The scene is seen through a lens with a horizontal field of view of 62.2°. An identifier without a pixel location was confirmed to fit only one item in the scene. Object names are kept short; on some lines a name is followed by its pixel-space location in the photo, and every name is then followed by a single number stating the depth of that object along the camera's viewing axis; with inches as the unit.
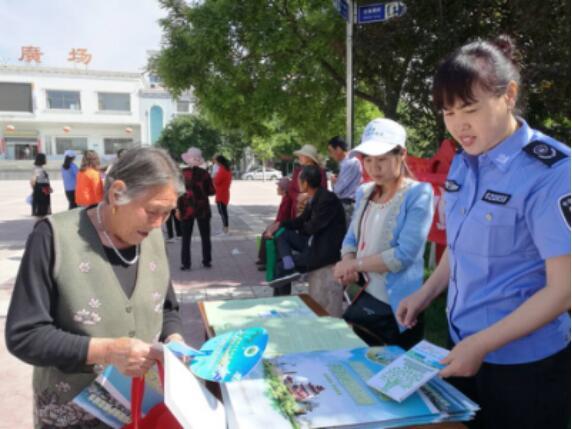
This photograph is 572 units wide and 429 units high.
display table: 44.8
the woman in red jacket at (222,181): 365.7
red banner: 168.7
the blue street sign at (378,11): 168.9
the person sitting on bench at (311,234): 141.3
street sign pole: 188.4
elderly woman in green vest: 49.1
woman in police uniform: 45.2
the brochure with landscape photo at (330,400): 43.4
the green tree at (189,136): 1621.6
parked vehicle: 1518.2
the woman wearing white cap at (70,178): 361.4
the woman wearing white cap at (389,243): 77.9
